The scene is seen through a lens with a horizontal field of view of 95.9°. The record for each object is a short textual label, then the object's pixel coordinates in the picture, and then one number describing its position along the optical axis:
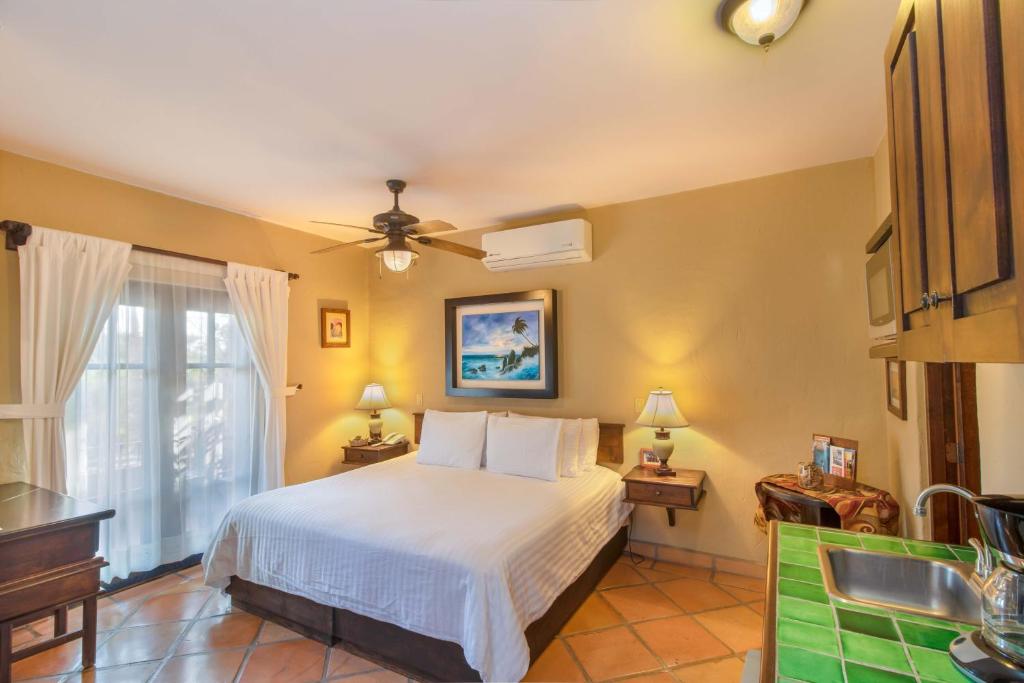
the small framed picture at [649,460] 3.25
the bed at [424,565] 1.90
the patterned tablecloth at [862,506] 2.25
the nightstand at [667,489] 2.85
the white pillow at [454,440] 3.48
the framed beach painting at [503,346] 3.70
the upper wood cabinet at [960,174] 0.60
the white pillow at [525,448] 3.14
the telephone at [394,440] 4.19
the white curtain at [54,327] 2.49
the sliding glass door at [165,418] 2.79
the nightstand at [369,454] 4.02
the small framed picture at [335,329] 4.21
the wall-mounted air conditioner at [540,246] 3.43
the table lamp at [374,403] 4.24
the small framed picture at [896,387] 2.22
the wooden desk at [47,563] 1.86
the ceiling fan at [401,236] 2.66
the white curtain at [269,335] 3.51
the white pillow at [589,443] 3.30
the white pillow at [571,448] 3.19
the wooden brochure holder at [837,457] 2.58
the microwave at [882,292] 1.72
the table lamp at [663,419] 2.99
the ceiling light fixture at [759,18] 1.47
